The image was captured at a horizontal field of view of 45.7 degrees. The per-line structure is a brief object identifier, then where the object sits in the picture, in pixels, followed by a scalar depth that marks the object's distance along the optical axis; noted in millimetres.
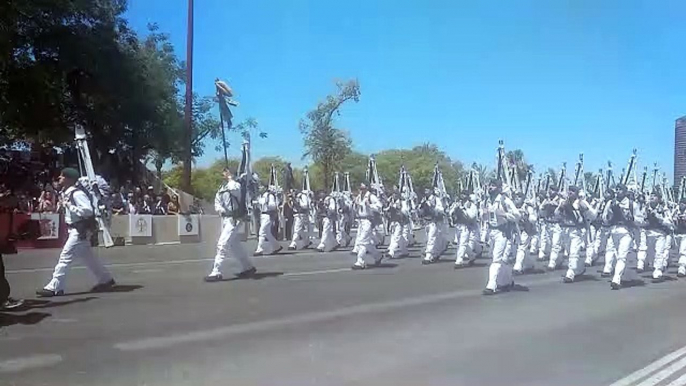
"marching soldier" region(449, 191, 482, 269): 19906
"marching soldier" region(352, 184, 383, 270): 18078
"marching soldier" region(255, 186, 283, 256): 20953
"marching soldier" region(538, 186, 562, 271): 18922
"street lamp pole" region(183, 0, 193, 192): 11445
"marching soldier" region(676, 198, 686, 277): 19153
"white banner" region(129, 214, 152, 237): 18844
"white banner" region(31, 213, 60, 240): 15656
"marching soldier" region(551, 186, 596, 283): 17434
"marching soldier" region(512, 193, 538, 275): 16141
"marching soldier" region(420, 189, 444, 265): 21125
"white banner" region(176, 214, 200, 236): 18423
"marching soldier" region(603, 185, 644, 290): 15539
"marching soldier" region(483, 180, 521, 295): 13570
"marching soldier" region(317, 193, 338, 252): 24188
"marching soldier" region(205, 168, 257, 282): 14273
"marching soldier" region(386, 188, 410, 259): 22828
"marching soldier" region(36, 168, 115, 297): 11742
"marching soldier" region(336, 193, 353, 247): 24250
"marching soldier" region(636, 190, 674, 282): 18148
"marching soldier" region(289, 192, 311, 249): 24672
